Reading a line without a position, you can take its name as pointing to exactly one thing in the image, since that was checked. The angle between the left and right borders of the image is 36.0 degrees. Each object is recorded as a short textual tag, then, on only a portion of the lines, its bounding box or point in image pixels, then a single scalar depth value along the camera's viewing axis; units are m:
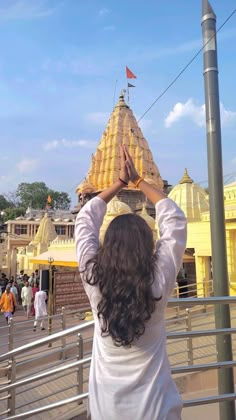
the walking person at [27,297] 13.70
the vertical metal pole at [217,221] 2.58
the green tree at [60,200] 78.06
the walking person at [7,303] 11.49
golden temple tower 33.11
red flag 31.39
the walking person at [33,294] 14.63
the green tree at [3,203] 76.56
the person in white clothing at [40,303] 11.55
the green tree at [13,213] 66.25
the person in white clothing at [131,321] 1.45
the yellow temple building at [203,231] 12.52
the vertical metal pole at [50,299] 10.66
